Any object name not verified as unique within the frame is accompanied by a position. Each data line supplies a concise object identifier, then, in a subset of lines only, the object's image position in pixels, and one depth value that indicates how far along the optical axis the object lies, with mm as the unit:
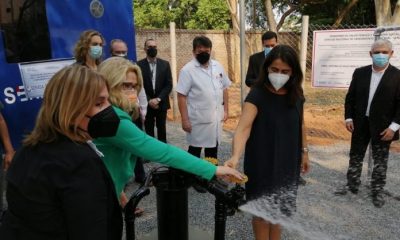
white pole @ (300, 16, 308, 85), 6672
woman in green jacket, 2133
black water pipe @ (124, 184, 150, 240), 2373
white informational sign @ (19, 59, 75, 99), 4312
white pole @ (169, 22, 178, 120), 8664
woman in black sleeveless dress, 2803
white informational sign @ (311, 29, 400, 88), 5941
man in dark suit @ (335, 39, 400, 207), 4238
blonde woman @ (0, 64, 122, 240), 1456
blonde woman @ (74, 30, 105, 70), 4207
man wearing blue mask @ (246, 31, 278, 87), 5629
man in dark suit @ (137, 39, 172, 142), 5871
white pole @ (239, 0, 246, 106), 5829
